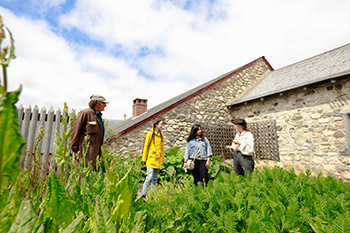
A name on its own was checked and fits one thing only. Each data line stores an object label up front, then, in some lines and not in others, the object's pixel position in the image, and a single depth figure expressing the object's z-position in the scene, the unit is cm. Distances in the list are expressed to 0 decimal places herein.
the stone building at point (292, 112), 611
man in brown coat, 304
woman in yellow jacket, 461
